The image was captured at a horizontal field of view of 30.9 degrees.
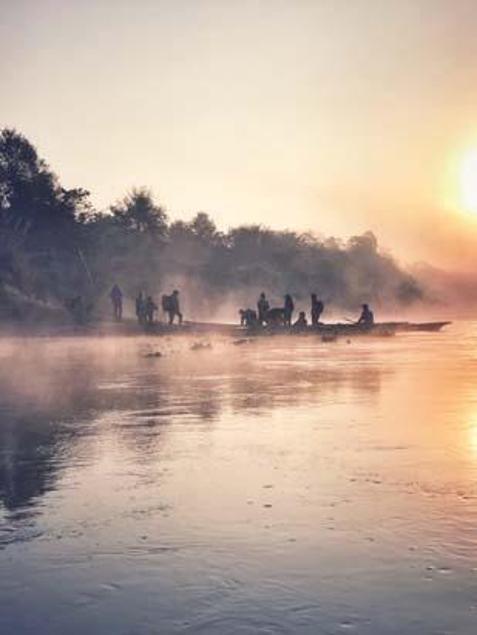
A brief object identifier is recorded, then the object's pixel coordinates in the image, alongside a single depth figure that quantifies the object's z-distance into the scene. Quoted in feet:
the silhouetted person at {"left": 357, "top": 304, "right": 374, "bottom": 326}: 161.38
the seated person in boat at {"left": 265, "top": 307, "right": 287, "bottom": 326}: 162.44
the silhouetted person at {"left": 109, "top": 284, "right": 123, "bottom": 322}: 169.48
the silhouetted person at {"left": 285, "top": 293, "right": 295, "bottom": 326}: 159.12
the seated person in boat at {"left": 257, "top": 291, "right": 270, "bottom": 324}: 162.82
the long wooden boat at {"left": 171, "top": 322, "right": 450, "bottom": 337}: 155.53
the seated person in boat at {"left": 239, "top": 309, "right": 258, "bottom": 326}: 162.09
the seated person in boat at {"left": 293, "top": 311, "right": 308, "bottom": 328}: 159.82
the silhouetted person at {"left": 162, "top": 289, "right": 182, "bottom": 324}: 164.04
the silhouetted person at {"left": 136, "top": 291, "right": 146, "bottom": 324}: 163.28
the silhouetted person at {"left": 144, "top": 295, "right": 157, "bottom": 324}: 162.91
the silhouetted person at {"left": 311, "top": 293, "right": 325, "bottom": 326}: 163.25
